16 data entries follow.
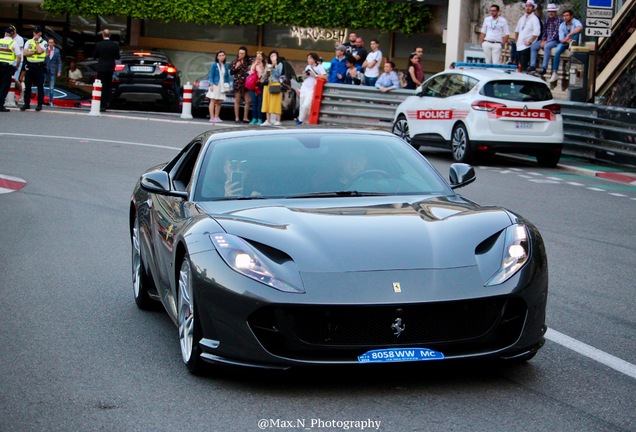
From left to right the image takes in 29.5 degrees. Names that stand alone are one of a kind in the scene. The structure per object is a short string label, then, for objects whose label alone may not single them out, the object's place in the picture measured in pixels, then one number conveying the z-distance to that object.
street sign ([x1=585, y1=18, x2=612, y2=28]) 21.91
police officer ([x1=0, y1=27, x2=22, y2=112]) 28.09
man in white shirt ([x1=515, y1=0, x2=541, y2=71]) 26.53
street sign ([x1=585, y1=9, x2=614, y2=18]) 21.91
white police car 20.45
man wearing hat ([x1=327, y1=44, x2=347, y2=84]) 28.52
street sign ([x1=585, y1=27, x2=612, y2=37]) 21.92
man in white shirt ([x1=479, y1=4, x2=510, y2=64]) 27.19
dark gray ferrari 5.58
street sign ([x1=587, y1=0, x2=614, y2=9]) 21.78
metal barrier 21.06
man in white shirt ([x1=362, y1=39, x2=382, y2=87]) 28.19
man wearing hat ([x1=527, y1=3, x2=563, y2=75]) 26.73
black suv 31.38
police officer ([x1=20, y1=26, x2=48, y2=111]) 28.42
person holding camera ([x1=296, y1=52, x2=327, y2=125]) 27.94
